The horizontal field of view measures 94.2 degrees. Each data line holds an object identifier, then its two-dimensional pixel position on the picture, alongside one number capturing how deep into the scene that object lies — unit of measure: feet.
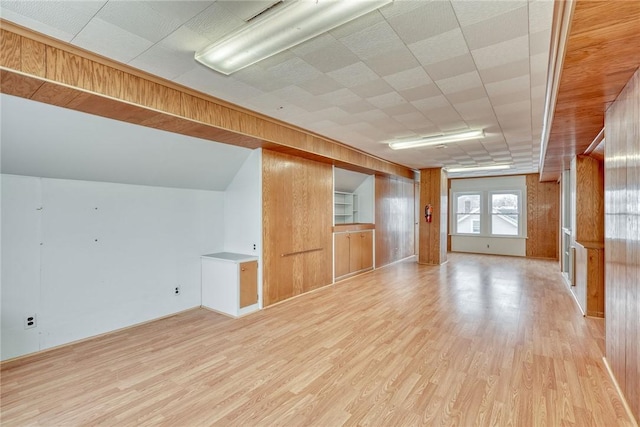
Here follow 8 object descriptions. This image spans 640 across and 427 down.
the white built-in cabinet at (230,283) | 13.10
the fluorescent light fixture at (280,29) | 5.51
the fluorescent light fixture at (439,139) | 14.90
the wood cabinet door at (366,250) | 22.25
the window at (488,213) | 31.17
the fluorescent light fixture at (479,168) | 25.39
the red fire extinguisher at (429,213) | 25.94
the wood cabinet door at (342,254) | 19.53
